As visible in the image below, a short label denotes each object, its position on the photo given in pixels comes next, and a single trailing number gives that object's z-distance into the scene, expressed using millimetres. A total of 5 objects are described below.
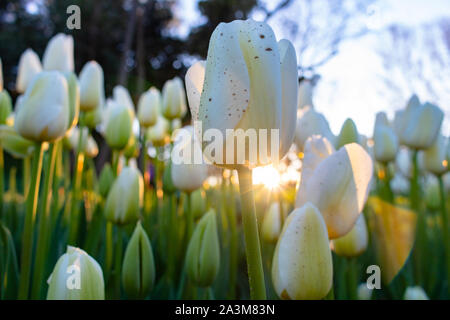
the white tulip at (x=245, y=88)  347
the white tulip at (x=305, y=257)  411
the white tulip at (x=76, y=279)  406
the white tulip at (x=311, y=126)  703
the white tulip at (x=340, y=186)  481
